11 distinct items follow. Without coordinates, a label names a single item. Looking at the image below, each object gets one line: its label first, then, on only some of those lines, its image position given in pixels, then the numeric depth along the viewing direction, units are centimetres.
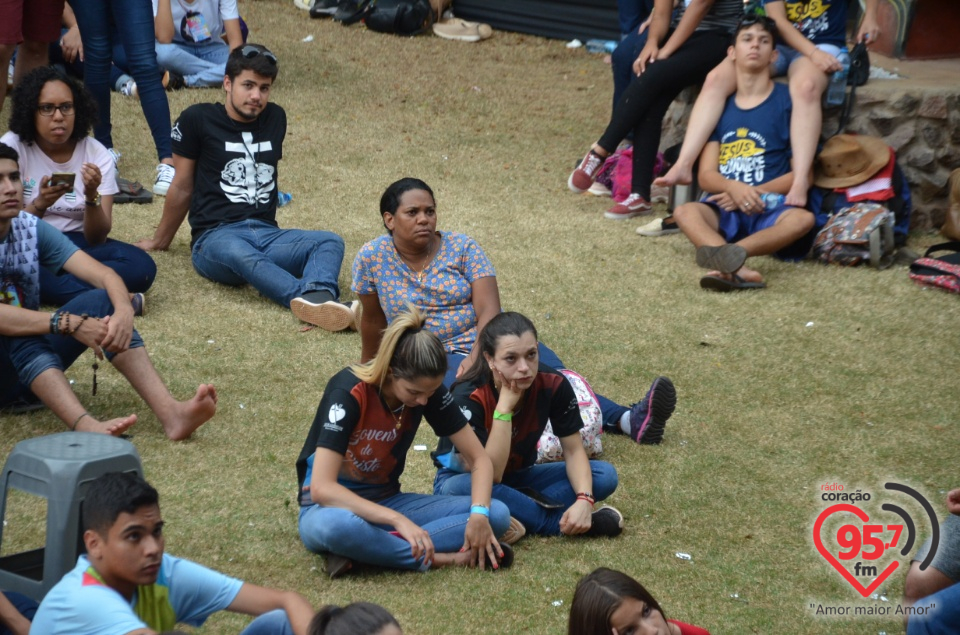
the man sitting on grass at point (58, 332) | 787
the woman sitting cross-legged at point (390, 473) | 639
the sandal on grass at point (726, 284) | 1170
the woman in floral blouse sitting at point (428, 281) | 868
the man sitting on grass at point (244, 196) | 1100
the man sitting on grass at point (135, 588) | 470
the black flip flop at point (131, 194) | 1337
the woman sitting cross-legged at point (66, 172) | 977
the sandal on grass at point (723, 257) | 1162
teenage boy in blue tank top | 1233
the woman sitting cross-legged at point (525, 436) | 700
